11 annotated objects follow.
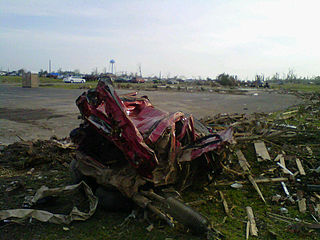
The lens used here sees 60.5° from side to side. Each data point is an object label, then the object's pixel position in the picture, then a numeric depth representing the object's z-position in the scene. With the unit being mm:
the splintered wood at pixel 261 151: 6363
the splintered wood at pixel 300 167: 5580
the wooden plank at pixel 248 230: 3521
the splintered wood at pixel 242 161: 5828
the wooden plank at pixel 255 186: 4754
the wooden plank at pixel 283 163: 5696
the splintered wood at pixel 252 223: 3602
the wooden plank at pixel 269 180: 5328
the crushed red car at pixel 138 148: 3434
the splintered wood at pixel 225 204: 4143
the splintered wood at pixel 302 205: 4325
